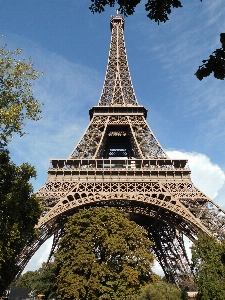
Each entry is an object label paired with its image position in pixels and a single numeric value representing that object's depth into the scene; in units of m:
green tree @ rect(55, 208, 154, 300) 22.59
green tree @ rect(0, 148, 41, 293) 14.05
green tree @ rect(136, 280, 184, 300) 18.19
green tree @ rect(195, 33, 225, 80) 4.38
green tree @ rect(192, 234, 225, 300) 20.86
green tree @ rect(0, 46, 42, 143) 11.88
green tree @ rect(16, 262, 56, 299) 30.61
